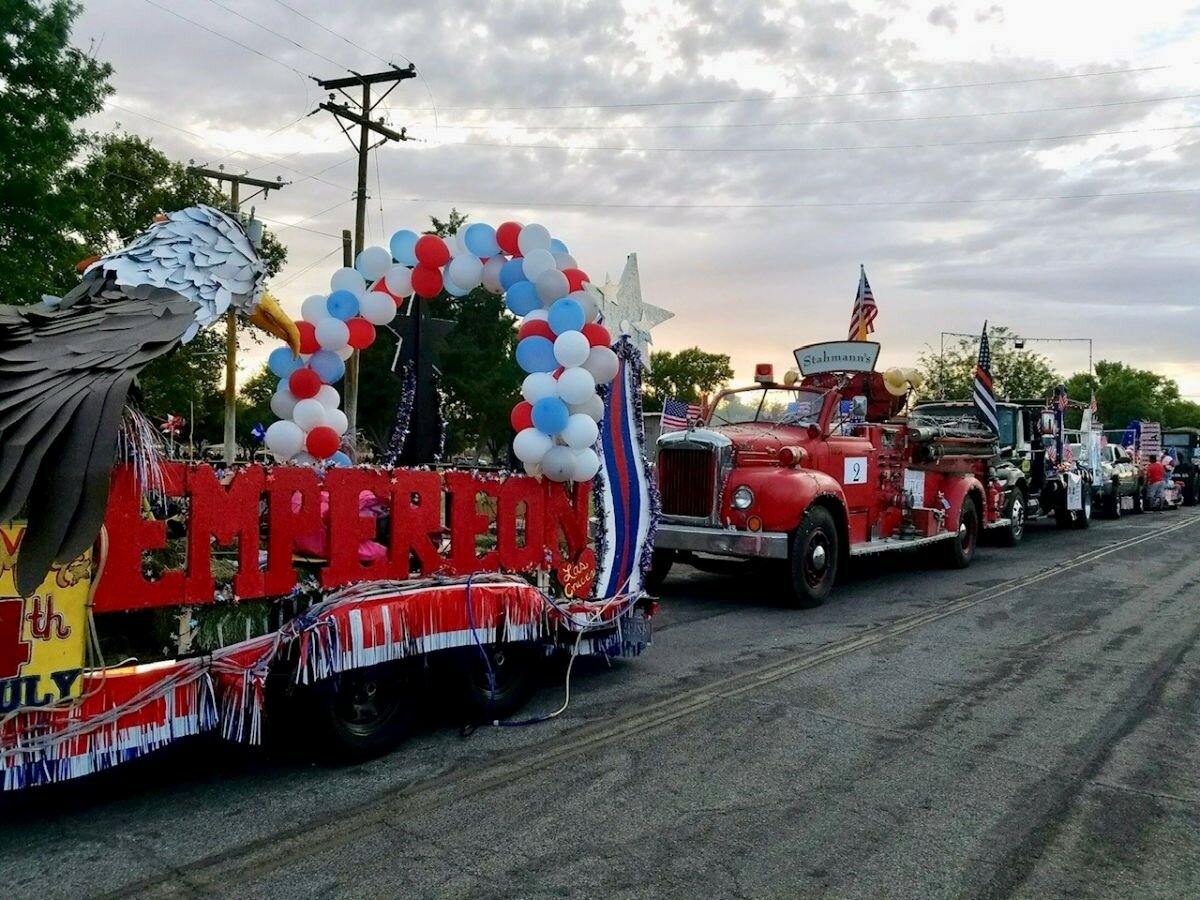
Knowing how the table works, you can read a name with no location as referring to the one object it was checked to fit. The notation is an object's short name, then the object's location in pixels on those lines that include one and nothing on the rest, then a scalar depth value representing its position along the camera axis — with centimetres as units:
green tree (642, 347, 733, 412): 4947
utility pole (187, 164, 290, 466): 2108
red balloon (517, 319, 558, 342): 566
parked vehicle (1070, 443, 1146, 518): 2150
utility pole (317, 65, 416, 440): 1923
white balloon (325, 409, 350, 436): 624
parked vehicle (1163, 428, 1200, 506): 2933
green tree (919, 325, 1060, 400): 4078
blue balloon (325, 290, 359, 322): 621
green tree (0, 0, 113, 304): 1156
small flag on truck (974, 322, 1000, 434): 1528
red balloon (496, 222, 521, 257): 597
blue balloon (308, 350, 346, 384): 625
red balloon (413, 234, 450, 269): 614
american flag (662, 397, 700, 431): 1456
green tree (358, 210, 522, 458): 2941
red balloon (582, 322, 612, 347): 568
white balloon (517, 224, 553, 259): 579
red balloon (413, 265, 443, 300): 629
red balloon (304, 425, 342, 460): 594
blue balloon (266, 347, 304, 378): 620
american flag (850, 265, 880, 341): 1457
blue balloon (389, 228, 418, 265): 624
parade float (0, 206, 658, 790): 341
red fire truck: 920
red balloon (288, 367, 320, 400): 609
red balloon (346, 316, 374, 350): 639
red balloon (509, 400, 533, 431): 561
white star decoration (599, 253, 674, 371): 607
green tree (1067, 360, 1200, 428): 7131
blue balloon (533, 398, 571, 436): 543
